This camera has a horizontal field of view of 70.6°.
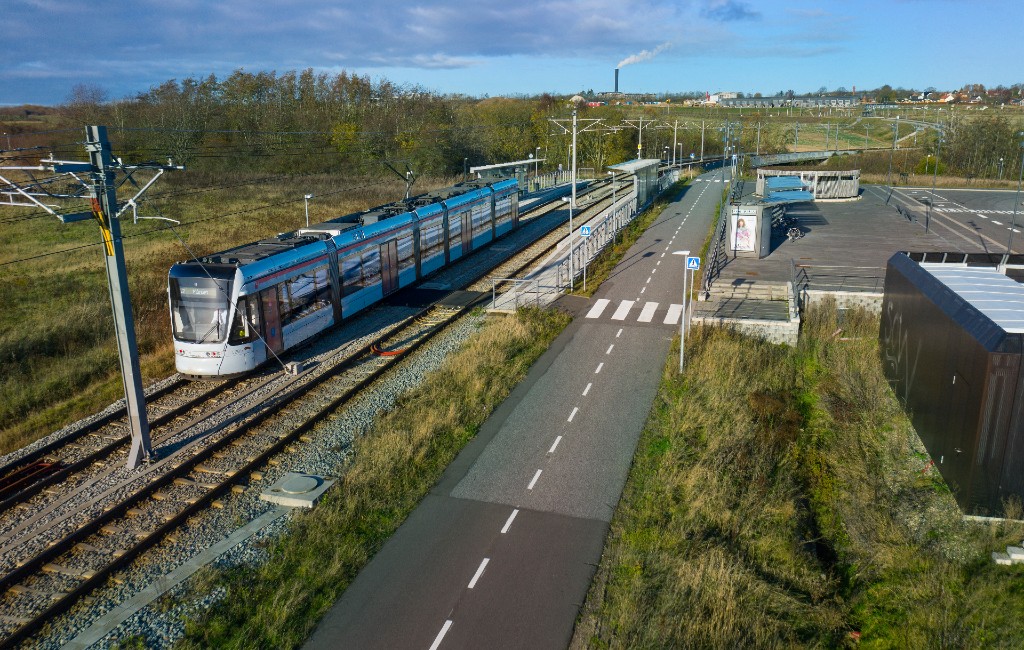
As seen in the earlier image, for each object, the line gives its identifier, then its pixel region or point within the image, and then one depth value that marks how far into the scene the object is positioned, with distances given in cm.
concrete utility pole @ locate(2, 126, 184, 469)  1216
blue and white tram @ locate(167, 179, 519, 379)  1617
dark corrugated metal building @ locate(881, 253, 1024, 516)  1126
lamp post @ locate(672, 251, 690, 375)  1693
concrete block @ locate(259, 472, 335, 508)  1202
